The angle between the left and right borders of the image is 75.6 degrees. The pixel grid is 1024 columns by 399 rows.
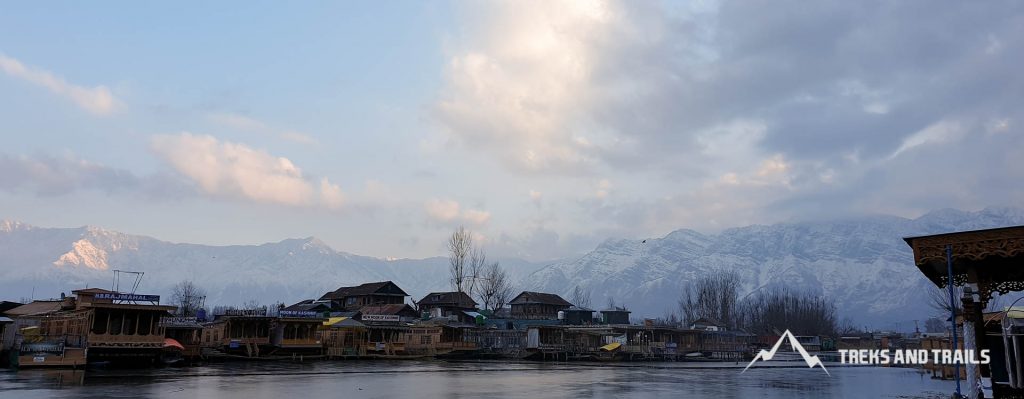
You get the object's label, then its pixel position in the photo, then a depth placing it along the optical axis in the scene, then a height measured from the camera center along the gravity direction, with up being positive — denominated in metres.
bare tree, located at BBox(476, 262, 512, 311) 134.00 +3.38
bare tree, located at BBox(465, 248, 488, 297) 129.25 +5.63
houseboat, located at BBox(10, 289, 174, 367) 45.41 -2.45
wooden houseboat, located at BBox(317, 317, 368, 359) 75.62 -3.53
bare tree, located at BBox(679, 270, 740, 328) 151.12 +2.38
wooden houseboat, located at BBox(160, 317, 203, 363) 54.97 -3.47
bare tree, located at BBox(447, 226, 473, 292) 124.37 +8.06
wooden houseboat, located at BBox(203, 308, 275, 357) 67.94 -3.24
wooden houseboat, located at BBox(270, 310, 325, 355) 70.56 -3.12
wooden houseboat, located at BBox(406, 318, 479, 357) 78.88 -3.96
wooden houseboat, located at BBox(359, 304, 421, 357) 77.19 -3.42
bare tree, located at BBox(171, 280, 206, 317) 107.99 +0.22
